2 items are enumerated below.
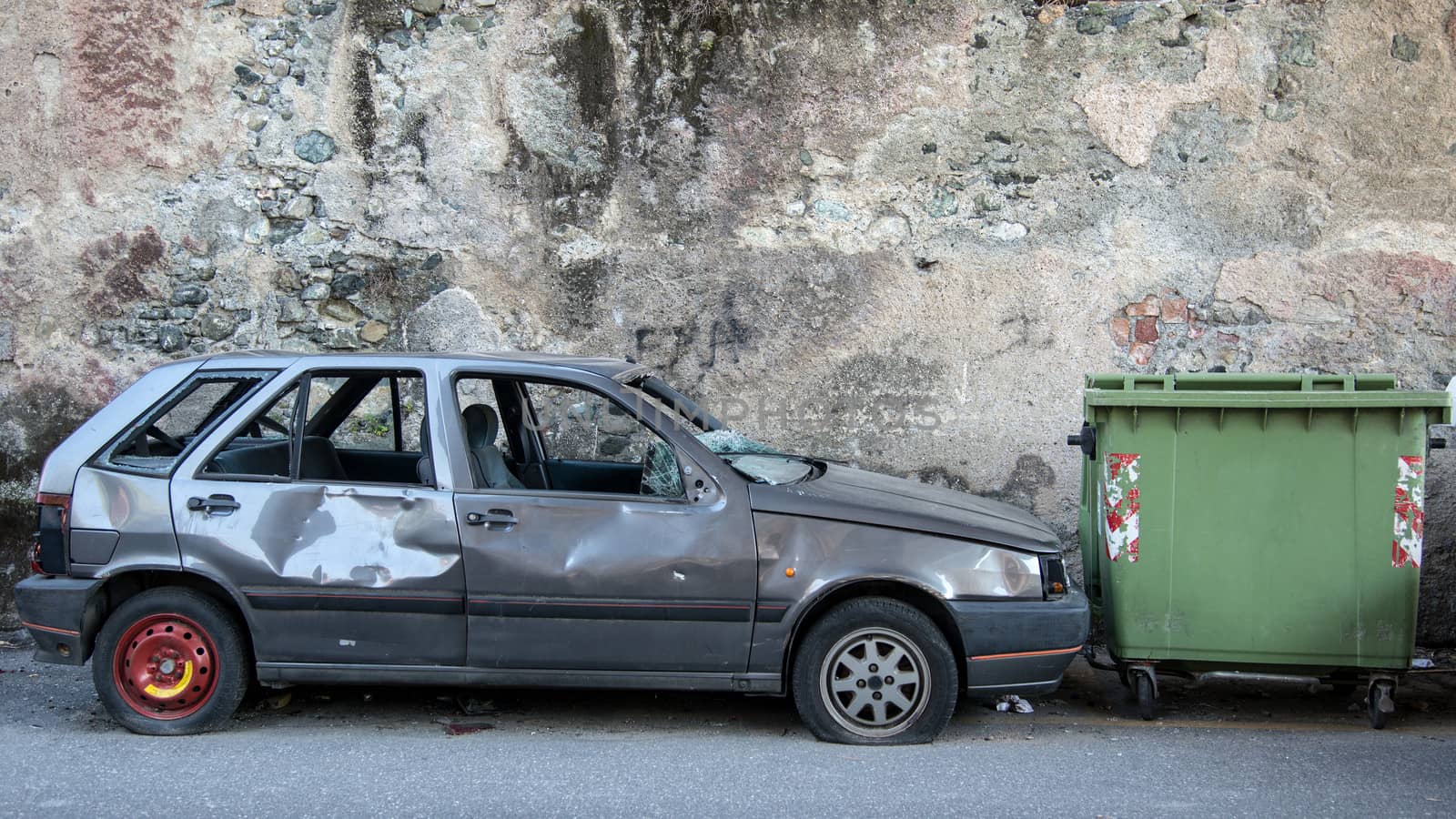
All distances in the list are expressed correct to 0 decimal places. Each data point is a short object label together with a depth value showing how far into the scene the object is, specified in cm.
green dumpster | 467
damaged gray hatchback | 446
